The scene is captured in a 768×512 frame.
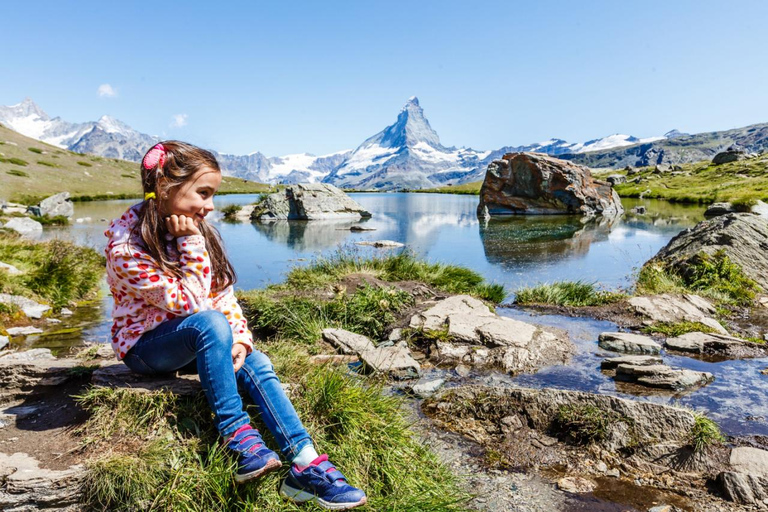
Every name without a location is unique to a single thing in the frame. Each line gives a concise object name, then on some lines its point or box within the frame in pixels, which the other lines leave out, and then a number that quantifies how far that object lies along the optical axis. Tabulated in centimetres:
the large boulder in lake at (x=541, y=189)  4206
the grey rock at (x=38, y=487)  300
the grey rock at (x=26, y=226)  2324
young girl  322
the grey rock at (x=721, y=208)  2517
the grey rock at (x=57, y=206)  3164
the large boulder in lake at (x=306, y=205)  3628
